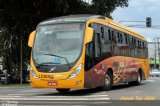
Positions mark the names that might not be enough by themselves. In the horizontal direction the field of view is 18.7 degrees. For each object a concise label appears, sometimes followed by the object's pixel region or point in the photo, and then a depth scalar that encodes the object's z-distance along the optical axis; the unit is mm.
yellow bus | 19781
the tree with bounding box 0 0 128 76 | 39688
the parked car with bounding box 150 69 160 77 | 80600
